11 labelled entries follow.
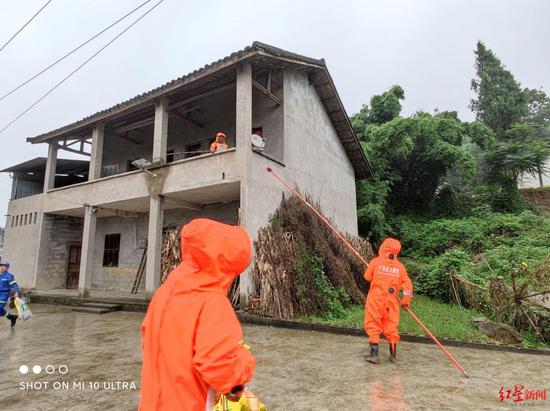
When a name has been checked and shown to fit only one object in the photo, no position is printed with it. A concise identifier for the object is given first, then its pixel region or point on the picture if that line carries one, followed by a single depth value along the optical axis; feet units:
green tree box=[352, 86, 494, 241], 54.80
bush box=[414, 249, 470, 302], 33.68
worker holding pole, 15.06
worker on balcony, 29.43
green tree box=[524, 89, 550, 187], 110.52
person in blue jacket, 23.07
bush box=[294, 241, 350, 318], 25.80
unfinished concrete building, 29.04
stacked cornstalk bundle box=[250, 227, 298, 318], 24.94
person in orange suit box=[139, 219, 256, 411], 4.73
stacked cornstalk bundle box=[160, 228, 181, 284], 31.09
